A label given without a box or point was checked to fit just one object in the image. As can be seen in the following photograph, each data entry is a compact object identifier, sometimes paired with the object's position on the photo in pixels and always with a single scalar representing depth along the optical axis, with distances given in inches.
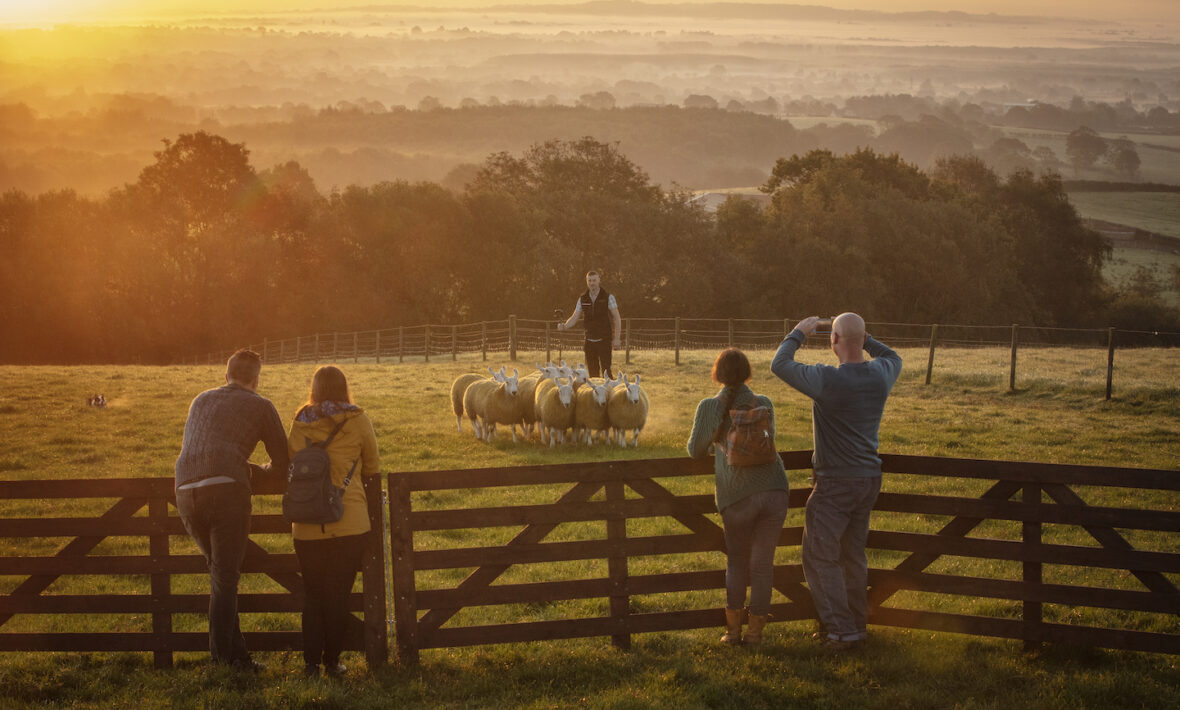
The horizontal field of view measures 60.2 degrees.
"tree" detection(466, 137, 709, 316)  2299.5
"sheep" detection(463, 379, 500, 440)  690.2
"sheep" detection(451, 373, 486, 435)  736.3
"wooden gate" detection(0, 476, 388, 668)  295.3
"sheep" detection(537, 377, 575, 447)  653.9
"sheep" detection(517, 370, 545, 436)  686.5
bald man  284.7
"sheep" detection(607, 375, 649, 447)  648.4
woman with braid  286.2
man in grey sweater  272.5
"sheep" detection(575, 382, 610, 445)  653.3
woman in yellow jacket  273.9
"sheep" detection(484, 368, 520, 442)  681.0
